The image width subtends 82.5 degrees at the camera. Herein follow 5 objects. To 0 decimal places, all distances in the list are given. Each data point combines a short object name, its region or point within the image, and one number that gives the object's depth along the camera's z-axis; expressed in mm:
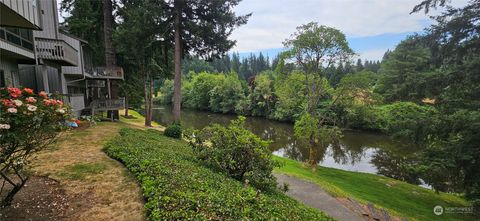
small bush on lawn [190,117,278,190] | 8359
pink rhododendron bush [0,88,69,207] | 3895
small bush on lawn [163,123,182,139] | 16516
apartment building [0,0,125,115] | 5577
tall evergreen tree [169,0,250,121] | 16609
